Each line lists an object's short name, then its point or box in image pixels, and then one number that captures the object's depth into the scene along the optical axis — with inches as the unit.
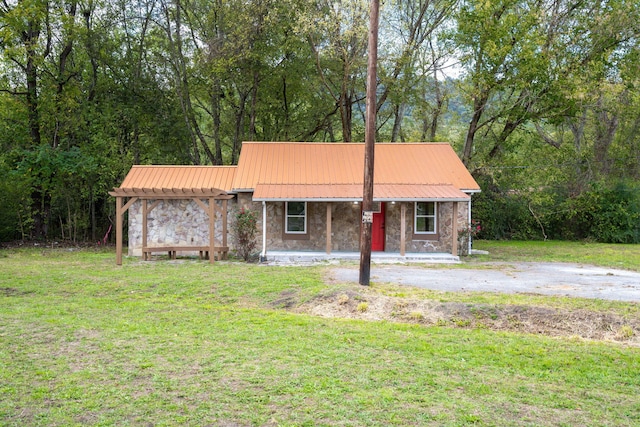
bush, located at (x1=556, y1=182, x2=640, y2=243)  945.5
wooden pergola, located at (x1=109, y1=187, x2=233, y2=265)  593.7
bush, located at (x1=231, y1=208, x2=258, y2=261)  634.8
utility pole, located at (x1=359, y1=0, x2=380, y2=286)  399.9
